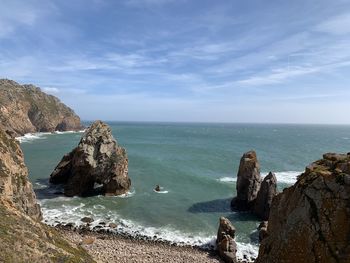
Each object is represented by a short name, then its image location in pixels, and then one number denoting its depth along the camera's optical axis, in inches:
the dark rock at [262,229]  1482.0
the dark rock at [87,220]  1692.3
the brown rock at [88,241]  1387.8
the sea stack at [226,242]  1366.4
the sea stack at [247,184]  1977.1
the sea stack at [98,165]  2132.1
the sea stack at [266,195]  1836.9
